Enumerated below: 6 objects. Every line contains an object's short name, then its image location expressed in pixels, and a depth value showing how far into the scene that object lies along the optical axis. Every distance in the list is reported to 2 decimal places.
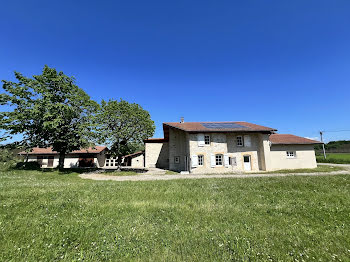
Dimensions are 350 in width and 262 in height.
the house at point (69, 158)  35.19
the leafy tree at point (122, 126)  21.37
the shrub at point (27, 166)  20.48
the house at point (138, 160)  33.56
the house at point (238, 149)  20.96
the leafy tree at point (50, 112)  18.56
